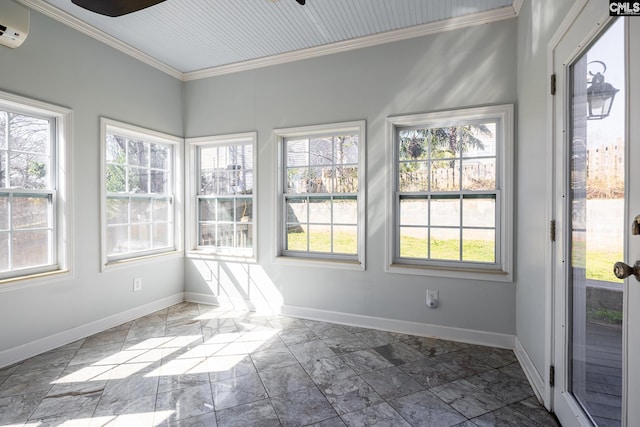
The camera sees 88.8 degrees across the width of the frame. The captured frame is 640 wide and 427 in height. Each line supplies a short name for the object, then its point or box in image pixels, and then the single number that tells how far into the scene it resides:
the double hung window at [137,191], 3.48
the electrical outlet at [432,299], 3.18
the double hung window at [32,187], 2.66
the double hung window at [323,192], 3.56
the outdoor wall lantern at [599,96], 1.41
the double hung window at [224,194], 4.05
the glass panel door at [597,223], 1.34
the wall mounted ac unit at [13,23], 2.42
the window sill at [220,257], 3.96
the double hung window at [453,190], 3.04
